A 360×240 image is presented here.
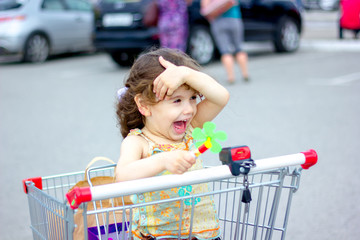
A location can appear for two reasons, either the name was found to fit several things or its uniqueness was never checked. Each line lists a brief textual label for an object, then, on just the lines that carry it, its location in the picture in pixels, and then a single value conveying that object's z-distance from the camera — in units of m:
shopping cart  1.50
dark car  9.98
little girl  1.88
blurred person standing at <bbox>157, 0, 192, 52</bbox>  8.93
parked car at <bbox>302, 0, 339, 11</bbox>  28.72
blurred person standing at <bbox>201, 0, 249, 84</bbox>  8.44
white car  11.68
